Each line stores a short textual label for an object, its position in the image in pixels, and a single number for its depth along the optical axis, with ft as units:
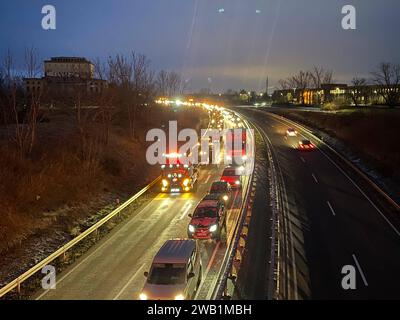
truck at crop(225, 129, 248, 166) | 149.51
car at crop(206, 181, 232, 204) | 96.76
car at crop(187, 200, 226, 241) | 70.49
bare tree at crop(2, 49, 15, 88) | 105.64
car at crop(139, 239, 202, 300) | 47.19
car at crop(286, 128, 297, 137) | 219.02
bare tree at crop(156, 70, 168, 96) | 345.72
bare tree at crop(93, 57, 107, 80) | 191.01
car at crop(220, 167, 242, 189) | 111.14
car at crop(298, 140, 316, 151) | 174.60
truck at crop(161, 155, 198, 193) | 111.86
